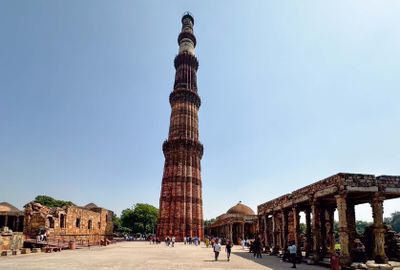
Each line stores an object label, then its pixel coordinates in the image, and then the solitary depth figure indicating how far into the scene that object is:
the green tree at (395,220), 90.38
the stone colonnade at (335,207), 14.41
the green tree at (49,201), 68.44
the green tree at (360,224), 100.88
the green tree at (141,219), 78.47
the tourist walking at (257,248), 21.22
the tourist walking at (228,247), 18.25
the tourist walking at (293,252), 15.33
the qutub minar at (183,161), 45.91
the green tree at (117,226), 83.04
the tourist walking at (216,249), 17.88
